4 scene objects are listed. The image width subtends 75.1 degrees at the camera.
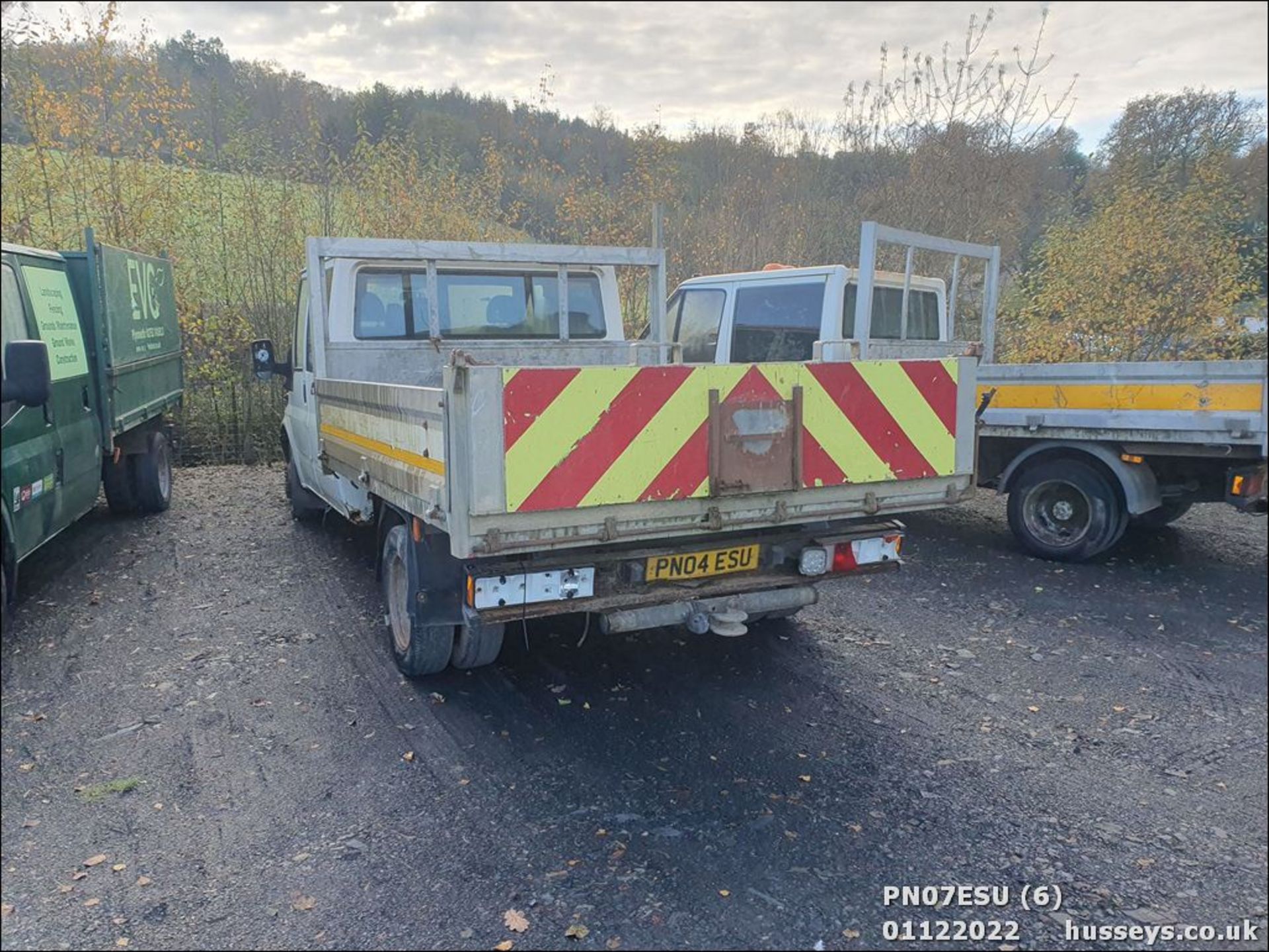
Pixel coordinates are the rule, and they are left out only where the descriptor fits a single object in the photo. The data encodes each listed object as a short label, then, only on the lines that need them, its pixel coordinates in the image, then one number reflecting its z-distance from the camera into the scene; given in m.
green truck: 4.31
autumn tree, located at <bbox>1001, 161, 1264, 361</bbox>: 9.16
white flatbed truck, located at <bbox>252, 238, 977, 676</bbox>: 3.09
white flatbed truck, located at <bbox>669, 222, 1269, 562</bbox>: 5.36
